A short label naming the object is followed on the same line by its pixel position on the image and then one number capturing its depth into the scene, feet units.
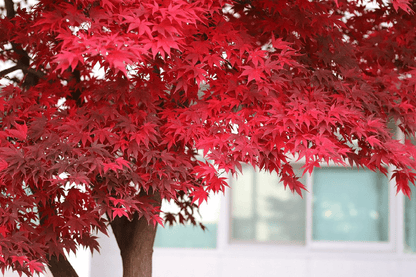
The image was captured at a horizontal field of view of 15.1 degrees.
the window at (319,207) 53.48
